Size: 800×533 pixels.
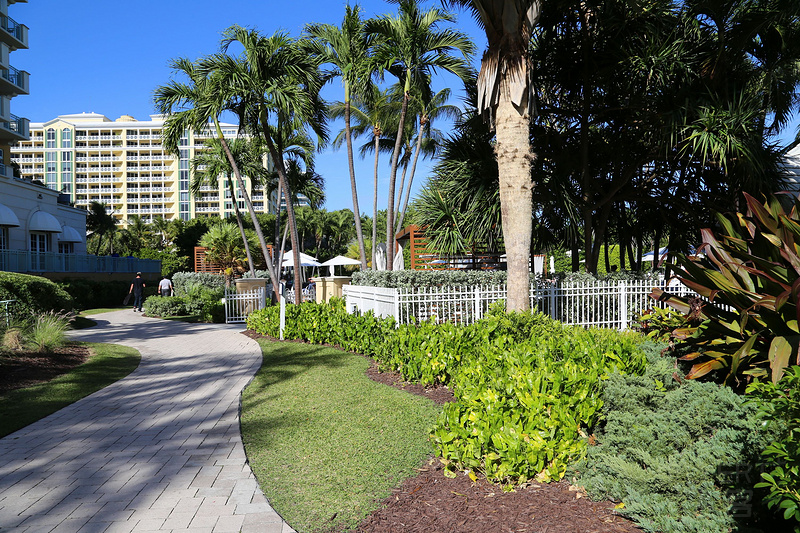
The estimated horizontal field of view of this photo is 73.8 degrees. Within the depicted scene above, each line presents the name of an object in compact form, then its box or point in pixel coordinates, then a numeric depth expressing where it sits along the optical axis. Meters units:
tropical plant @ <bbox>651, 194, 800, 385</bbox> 3.45
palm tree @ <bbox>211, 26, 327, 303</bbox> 12.63
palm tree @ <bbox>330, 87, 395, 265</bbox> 23.78
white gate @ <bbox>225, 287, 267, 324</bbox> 17.14
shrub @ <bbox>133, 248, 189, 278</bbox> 44.69
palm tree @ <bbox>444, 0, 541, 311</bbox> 8.29
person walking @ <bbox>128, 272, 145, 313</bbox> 21.78
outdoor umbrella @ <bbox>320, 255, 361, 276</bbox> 33.81
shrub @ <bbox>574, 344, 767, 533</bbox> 3.03
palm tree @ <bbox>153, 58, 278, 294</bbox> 12.99
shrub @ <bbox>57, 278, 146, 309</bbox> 23.34
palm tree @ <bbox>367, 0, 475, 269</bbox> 14.16
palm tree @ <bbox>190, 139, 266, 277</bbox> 22.73
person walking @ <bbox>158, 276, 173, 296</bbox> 21.98
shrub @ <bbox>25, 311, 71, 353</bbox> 9.70
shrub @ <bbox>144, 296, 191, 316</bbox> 19.73
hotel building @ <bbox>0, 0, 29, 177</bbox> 32.09
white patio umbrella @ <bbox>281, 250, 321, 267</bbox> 33.55
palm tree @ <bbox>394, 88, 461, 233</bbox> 26.95
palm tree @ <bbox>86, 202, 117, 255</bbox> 56.81
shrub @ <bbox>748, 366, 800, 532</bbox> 2.32
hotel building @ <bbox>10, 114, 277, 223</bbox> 114.94
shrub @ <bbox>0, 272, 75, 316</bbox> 11.50
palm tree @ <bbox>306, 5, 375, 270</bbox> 14.15
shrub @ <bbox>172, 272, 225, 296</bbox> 27.44
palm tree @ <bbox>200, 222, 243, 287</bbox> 34.09
